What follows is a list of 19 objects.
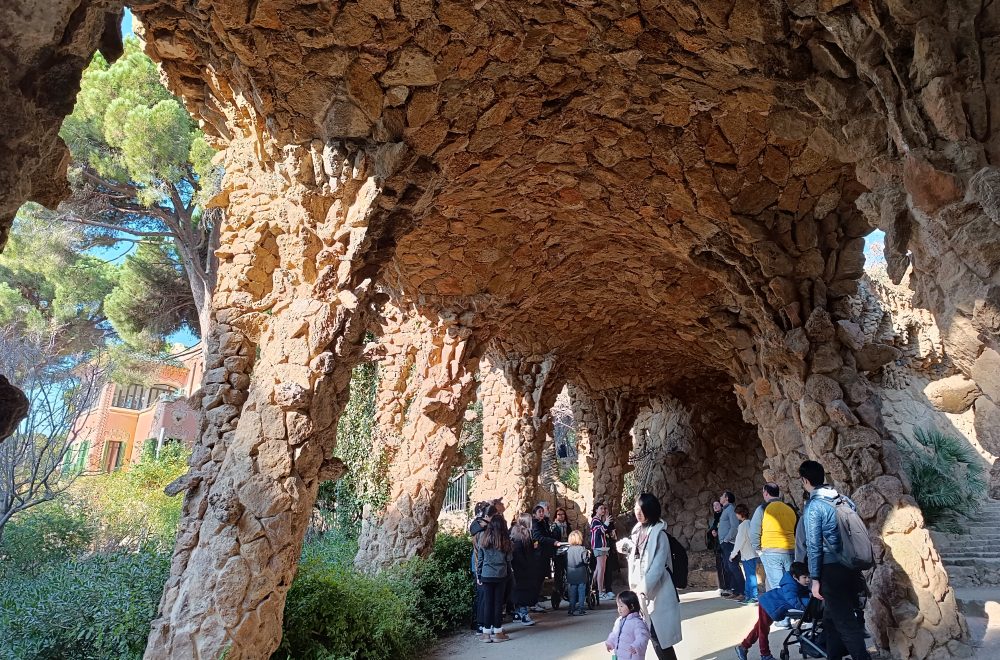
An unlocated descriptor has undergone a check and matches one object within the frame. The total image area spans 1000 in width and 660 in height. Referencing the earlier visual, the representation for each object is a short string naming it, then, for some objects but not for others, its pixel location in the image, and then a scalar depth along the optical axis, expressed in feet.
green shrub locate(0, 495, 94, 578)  21.30
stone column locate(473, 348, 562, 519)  27.53
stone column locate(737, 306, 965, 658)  12.27
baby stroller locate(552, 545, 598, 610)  23.09
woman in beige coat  9.75
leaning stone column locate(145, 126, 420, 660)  10.00
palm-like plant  26.25
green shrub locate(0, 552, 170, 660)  11.07
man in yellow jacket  12.83
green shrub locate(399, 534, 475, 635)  18.35
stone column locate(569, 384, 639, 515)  35.73
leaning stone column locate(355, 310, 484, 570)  20.43
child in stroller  11.58
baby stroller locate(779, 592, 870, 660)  11.56
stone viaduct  7.23
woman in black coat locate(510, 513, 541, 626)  20.33
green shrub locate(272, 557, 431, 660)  12.38
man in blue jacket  9.90
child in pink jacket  9.11
